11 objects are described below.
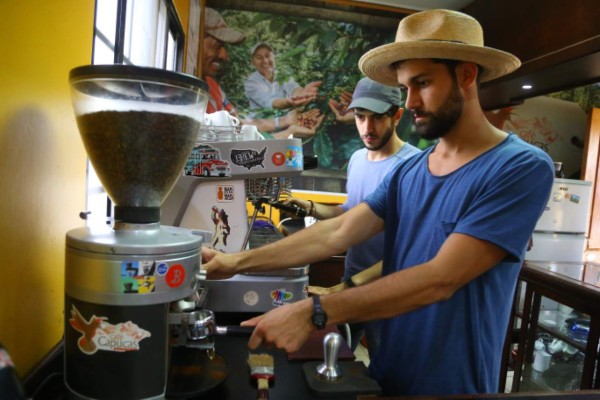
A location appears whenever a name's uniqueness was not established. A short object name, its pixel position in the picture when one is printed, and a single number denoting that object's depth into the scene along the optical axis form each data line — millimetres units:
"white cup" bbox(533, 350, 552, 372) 2650
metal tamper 794
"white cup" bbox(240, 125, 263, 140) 1362
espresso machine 1176
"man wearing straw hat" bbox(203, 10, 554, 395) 903
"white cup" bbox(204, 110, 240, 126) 1353
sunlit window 1517
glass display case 1897
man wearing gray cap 2045
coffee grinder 623
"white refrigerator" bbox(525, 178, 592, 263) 4918
